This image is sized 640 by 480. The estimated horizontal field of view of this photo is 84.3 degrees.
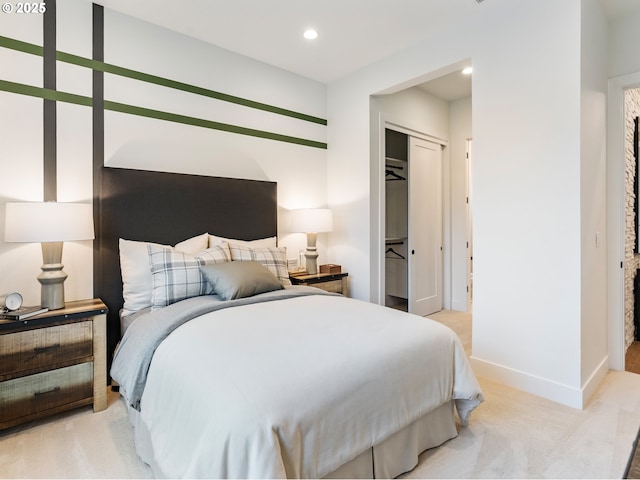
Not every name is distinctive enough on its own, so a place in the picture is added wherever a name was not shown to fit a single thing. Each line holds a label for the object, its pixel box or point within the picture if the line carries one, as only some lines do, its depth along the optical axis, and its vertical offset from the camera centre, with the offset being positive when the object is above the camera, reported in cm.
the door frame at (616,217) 285 +15
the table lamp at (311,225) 359 +14
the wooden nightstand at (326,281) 351 -43
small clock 212 -36
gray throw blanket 183 -53
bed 126 -55
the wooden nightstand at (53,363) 206 -75
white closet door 452 +14
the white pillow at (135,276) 255 -26
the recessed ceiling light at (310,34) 307 +180
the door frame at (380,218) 385 +22
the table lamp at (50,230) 213 +7
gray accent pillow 240 -28
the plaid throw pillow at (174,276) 241 -25
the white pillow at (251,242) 306 -2
